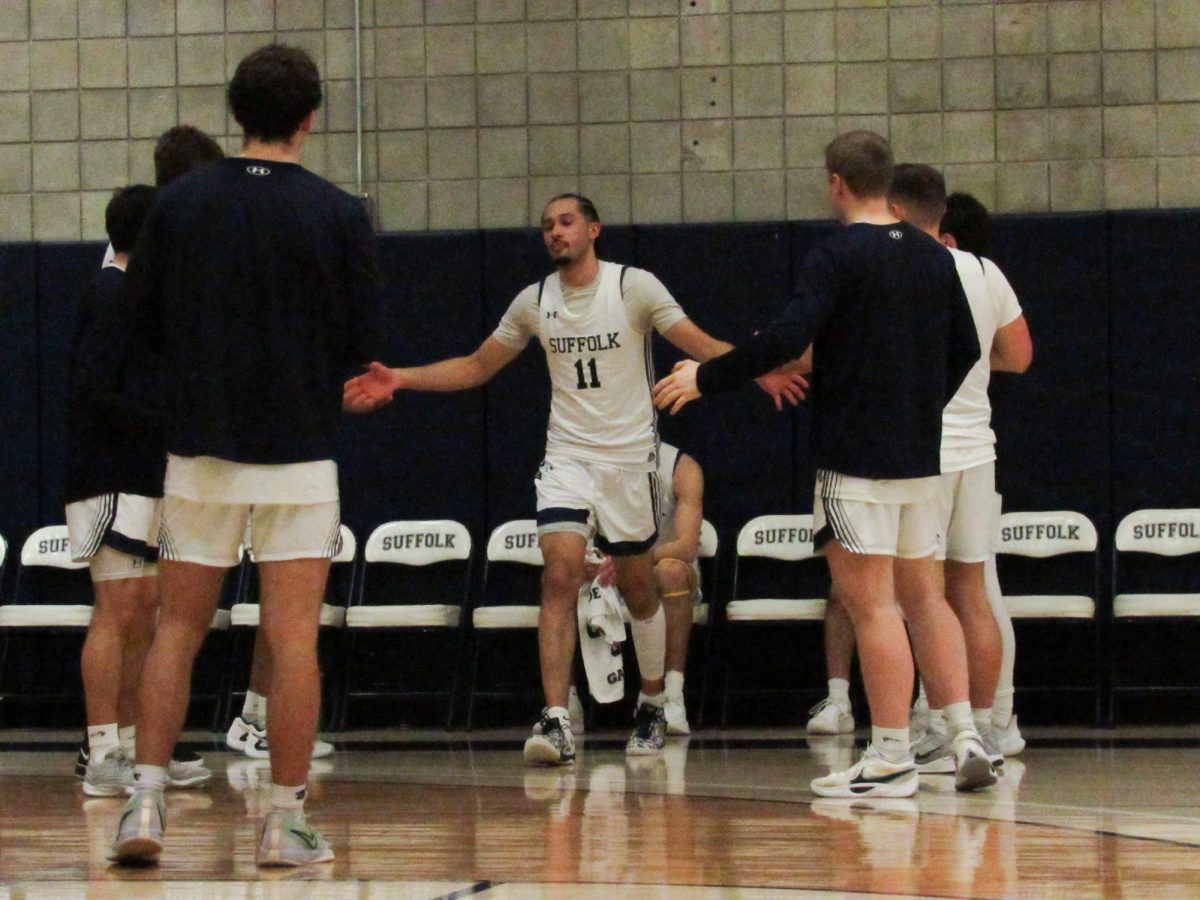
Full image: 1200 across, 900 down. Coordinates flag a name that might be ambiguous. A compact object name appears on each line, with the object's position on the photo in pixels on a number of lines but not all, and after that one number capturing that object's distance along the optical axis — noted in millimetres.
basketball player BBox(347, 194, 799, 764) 13492
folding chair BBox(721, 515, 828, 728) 15664
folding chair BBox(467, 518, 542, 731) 15750
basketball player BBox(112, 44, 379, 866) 8047
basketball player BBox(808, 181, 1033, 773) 11492
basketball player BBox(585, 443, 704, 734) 15305
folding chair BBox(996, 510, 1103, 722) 15219
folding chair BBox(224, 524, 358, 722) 15883
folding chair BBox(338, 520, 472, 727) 15898
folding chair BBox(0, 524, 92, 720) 15844
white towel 14687
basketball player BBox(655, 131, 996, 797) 10234
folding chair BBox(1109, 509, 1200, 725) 15734
